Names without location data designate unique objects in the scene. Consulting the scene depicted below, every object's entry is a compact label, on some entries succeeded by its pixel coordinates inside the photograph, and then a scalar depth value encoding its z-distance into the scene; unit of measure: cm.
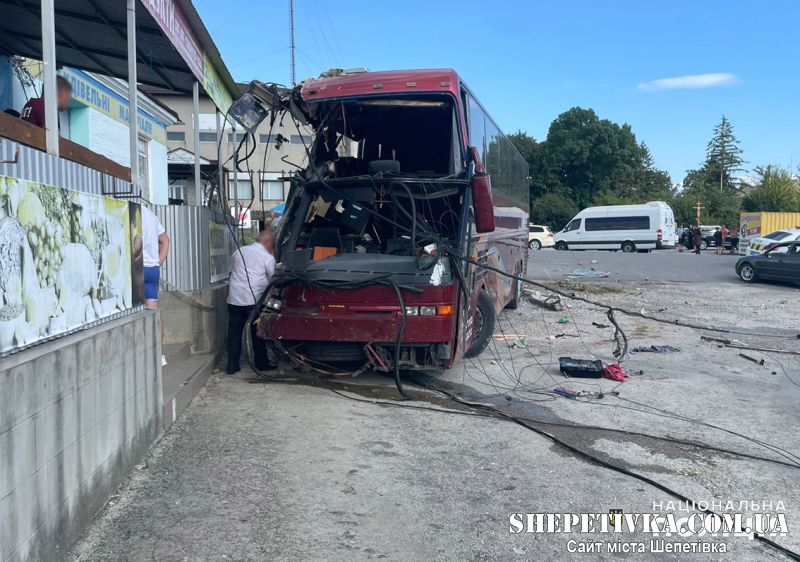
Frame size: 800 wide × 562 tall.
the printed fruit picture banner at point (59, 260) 314
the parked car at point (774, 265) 1809
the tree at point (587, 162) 6344
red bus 683
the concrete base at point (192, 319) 756
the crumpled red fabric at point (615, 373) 779
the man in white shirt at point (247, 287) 732
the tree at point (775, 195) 5212
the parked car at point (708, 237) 4594
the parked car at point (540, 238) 4200
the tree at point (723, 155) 7931
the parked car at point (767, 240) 2446
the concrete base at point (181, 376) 574
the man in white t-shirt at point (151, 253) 588
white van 3756
